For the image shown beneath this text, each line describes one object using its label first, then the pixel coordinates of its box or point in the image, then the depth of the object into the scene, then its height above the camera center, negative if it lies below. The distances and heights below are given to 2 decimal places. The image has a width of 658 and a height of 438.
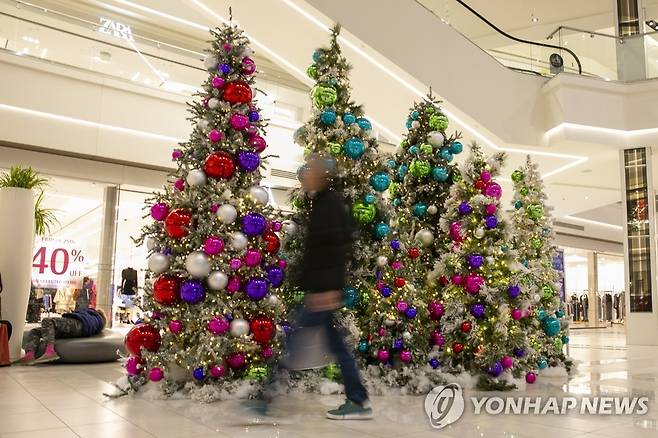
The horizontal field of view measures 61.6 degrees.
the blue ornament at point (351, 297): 5.11 -0.19
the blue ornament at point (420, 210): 6.09 +0.75
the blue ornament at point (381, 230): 5.38 +0.46
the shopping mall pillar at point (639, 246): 11.33 +0.76
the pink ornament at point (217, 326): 4.36 -0.41
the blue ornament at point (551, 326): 6.64 -0.54
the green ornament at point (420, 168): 6.08 +1.21
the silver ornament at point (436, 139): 6.10 +1.54
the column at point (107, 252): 11.30 +0.41
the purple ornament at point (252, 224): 4.71 +0.43
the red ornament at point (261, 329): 4.60 -0.45
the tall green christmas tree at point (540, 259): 6.56 +0.28
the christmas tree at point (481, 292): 5.11 -0.12
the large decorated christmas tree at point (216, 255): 4.46 +0.16
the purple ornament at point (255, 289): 4.64 -0.12
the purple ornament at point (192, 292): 4.44 -0.15
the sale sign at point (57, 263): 11.30 +0.16
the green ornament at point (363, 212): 5.29 +0.63
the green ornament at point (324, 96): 5.43 +1.77
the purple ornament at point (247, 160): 4.90 +1.01
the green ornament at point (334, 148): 5.38 +1.24
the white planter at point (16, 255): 6.54 +0.18
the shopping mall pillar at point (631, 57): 11.03 +4.52
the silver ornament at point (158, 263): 4.54 +0.08
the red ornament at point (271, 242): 4.88 +0.30
